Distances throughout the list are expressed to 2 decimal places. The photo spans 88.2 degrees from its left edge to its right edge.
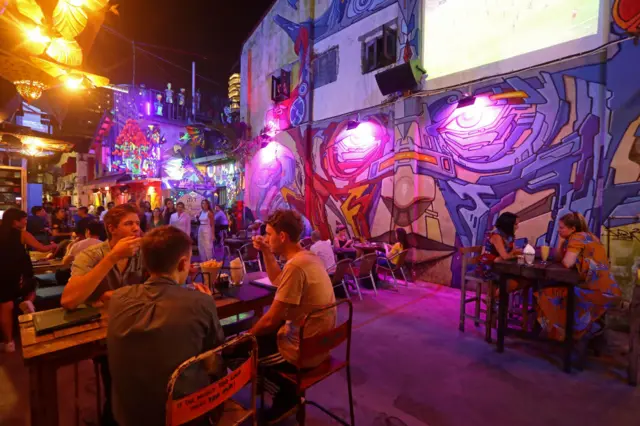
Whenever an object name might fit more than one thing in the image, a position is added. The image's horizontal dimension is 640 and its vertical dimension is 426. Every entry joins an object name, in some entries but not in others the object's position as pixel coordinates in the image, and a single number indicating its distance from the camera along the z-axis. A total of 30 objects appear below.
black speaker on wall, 7.60
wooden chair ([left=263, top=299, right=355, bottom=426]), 2.07
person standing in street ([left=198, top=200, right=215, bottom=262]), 8.65
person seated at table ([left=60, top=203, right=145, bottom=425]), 2.21
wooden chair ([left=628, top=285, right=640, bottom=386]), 3.33
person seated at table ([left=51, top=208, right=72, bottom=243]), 8.02
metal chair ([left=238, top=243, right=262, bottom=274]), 7.18
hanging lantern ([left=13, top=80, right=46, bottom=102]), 4.20
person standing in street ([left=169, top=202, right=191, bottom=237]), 8.29
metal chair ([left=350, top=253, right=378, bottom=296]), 6.08
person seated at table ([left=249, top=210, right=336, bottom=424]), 2.24
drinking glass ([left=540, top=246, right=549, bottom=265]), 4.14
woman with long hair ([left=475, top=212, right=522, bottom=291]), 4.48
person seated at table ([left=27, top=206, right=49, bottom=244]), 7.91
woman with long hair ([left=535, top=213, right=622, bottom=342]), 3.76
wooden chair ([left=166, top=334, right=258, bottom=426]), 1.39
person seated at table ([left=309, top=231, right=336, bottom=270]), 5.34
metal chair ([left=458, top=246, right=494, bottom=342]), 4.40
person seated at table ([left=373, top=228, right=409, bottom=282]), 7.00
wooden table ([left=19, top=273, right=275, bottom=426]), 1.75
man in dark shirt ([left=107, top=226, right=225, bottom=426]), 1.48
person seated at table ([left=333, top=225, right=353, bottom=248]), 7.62
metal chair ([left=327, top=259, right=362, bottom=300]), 5.55
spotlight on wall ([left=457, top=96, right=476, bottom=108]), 6.68
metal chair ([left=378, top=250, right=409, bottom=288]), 6.84
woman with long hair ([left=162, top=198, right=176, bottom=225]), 10.95
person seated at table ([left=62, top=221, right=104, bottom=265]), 4.06
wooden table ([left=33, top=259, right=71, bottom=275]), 4.47
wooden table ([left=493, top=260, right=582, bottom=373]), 3.61
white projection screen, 5.66
